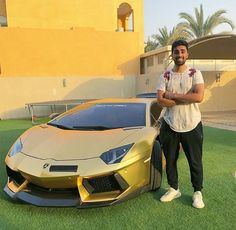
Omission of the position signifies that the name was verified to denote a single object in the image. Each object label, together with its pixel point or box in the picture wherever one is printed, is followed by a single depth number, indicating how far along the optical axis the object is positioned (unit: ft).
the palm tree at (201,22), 86.43
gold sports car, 10.52
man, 11.10
